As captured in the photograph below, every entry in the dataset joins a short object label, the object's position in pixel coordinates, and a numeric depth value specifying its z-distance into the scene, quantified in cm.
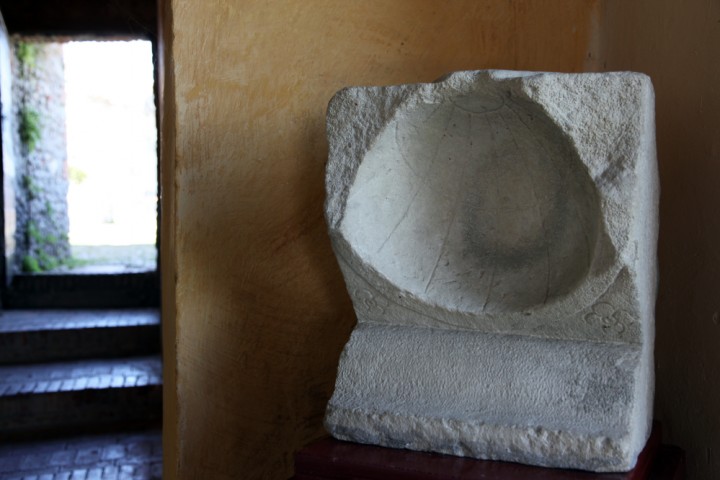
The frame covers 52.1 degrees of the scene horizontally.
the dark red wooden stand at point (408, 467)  111
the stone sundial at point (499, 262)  112
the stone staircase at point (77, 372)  361
